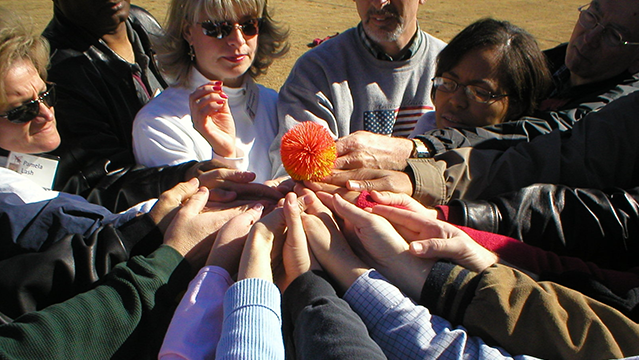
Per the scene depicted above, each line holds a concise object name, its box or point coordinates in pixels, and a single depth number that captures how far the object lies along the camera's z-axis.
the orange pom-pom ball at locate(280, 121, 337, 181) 1.74
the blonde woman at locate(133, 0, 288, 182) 2.52
